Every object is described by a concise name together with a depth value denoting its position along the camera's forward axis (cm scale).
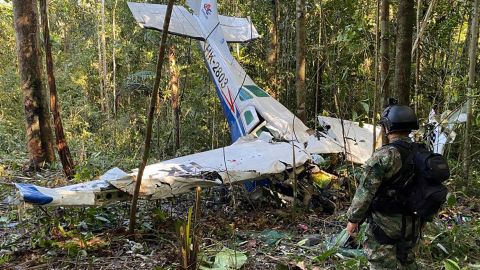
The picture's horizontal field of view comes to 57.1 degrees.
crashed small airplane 497
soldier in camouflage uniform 304
